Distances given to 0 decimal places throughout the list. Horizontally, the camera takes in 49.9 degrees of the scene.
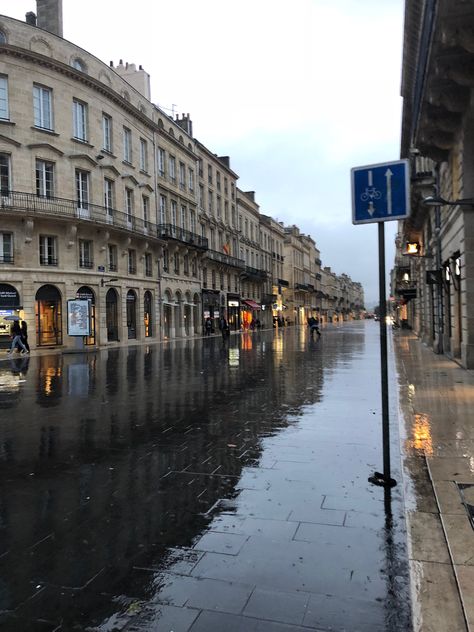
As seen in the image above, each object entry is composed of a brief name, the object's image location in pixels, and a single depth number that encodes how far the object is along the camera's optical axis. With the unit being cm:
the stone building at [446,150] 923
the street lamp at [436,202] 983
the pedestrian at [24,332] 2464
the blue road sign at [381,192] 452
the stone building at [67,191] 2748
